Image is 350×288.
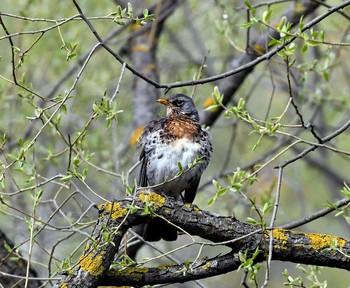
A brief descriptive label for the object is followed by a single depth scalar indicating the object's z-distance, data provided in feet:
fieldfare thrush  39.83
